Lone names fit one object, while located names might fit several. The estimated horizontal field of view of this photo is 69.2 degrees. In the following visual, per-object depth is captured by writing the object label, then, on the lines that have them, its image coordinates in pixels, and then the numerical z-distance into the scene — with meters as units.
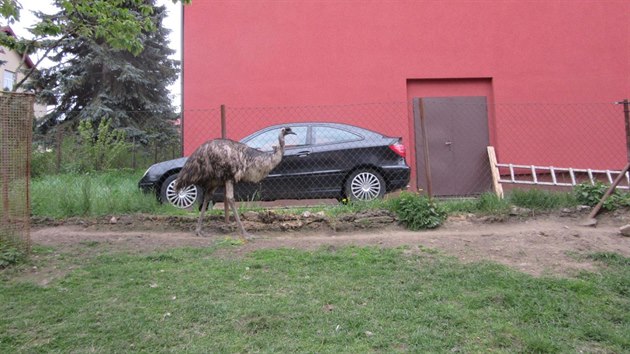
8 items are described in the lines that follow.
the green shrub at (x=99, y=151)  11.68
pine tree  16.84
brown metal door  10.30
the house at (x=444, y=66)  10.41
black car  7.54
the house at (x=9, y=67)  26.71
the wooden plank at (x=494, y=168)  9.27
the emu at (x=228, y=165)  5.79
